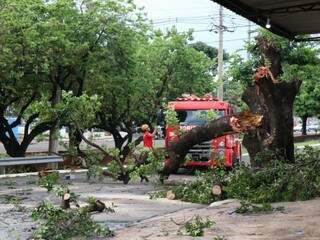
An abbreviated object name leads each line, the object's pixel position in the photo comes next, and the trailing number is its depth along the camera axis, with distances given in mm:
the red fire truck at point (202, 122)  19955
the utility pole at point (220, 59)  32600
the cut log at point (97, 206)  11234
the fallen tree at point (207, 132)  14023
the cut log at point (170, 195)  14062
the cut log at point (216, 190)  13398
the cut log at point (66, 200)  10631
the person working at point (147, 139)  17881
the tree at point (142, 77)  23062
